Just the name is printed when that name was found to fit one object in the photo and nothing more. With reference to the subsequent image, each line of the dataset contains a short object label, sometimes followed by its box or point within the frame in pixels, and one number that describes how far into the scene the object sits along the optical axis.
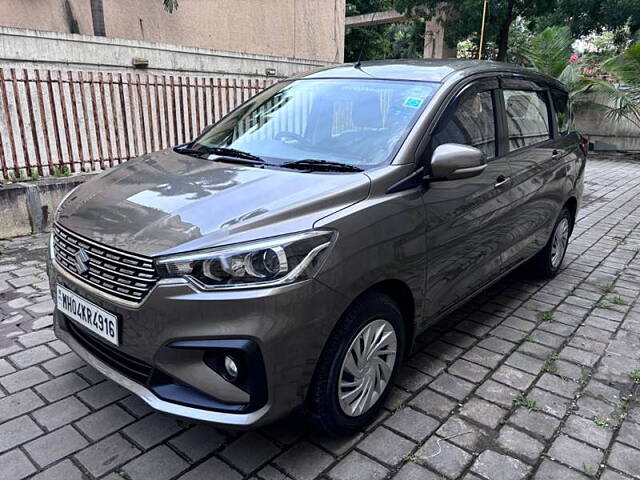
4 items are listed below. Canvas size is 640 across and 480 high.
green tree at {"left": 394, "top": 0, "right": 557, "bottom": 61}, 11.59
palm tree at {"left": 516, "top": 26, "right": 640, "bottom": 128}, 11.67
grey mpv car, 2.03
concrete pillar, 14.20
